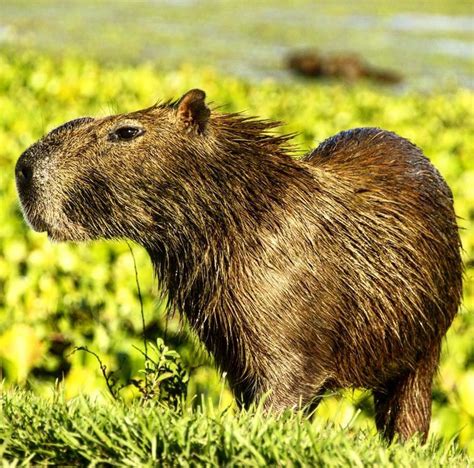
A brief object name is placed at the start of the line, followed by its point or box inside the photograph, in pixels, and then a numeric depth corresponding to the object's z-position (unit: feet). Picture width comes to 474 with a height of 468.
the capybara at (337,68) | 134.34
